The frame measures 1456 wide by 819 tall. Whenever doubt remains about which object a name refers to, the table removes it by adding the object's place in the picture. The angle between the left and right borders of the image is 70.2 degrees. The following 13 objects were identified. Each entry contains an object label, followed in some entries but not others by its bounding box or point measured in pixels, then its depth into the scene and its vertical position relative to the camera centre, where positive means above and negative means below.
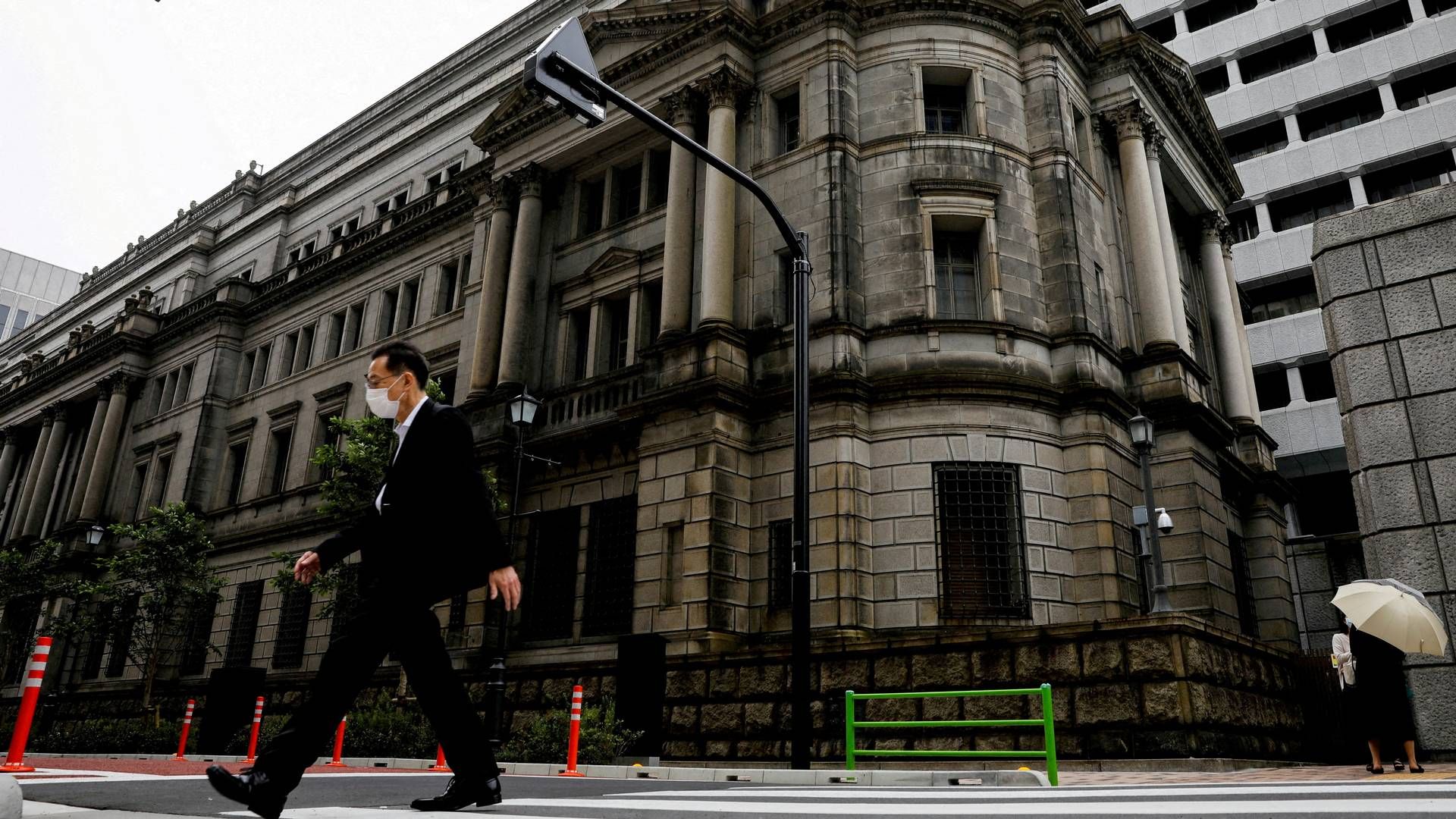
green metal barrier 10.16 +0.47
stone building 17.73 +8.25
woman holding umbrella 9.24 +1.23
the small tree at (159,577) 30.66 +5.02
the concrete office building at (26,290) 114.31 +49.32
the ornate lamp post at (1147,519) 17.98 +4.77
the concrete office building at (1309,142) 41.62 +25.95
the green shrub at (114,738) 24.77 +0.27
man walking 4.36 +0.75
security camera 19.86 +4.68
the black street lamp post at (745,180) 10.55 +6.38
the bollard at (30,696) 9.44 +0.44
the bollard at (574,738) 13.26 +0.30
